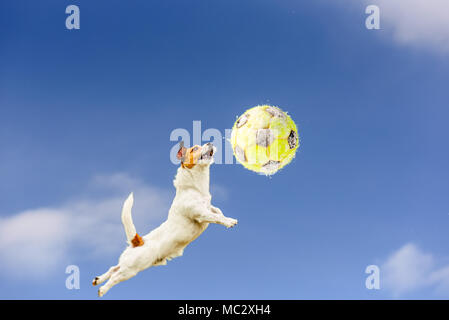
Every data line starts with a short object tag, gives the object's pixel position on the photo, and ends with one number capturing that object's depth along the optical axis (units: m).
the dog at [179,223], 8.60
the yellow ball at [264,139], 8.84
